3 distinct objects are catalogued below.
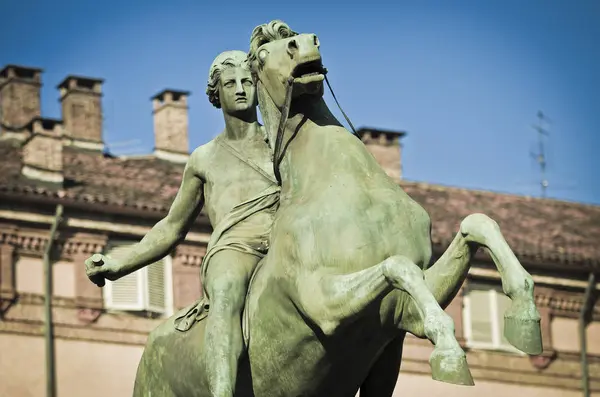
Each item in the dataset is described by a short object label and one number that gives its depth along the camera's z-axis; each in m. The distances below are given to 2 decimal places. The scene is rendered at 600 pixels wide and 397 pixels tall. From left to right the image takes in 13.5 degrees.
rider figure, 15.74
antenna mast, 64.19
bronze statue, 14.61
